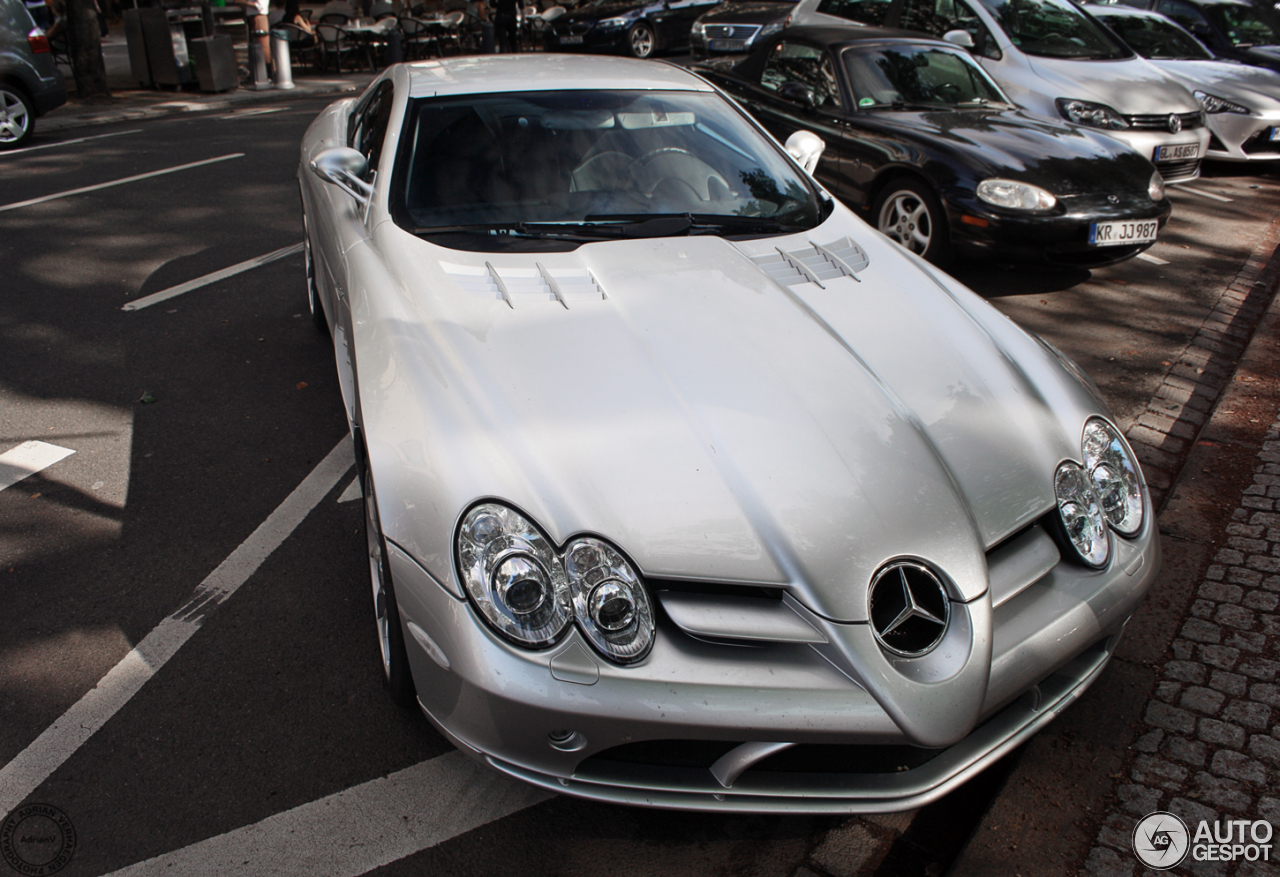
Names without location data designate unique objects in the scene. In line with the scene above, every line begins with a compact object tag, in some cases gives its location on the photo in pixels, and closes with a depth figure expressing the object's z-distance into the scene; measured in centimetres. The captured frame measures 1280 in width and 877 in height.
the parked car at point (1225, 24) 1127
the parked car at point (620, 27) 1797
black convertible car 560
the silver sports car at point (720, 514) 191
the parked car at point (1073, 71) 777
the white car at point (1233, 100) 886
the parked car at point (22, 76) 958
